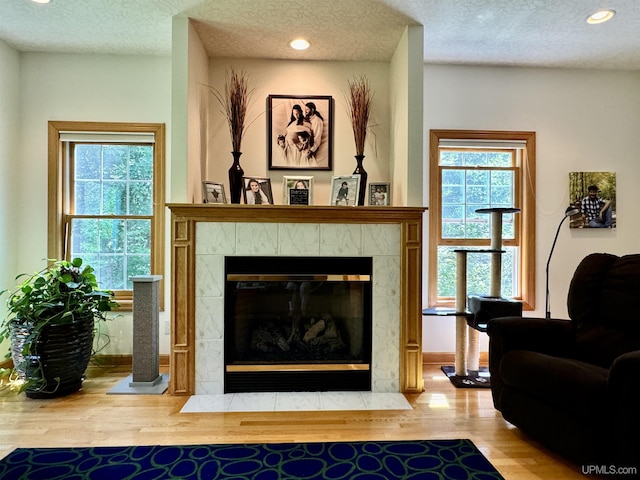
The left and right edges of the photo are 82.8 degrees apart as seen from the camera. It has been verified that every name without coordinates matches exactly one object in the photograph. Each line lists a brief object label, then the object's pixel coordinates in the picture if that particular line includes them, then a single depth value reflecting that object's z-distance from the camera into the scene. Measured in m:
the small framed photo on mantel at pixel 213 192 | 2.77
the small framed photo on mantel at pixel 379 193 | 2.98
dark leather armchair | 1.60
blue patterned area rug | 1.70
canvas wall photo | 3.35
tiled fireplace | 2.60
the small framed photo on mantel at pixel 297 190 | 2.96
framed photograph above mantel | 3.11
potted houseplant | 2.53
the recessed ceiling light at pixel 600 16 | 2.47
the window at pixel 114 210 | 3.23
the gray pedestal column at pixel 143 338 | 2.71
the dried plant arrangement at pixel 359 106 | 2.89
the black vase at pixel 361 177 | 2.83
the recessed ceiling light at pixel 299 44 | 2.84
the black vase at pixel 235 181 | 2.75
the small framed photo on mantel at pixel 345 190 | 2.84
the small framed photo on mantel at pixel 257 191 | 2.88
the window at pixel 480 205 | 3.31
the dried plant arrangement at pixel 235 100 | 2.81
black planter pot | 2.53
